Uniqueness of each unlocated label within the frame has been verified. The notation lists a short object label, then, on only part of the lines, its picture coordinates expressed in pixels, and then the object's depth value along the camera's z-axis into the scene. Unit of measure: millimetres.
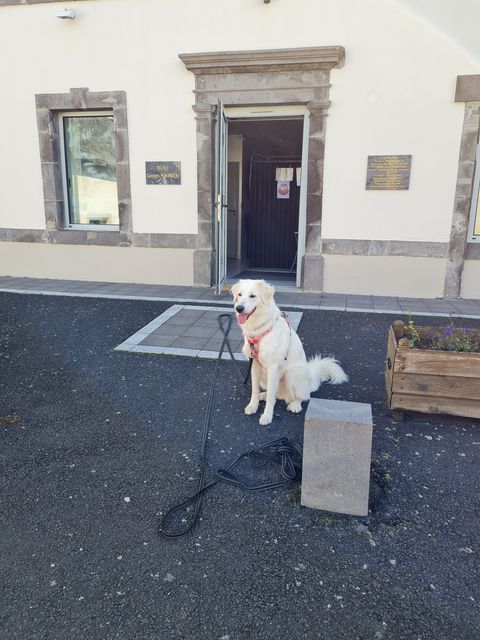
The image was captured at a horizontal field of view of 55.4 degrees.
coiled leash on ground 2394
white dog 3326
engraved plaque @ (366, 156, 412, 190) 7508
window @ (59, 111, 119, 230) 9086
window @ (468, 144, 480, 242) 7478
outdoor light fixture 8148
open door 7621
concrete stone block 2367
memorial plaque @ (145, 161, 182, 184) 8422
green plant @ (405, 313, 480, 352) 3430
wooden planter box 3244
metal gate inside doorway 11625
